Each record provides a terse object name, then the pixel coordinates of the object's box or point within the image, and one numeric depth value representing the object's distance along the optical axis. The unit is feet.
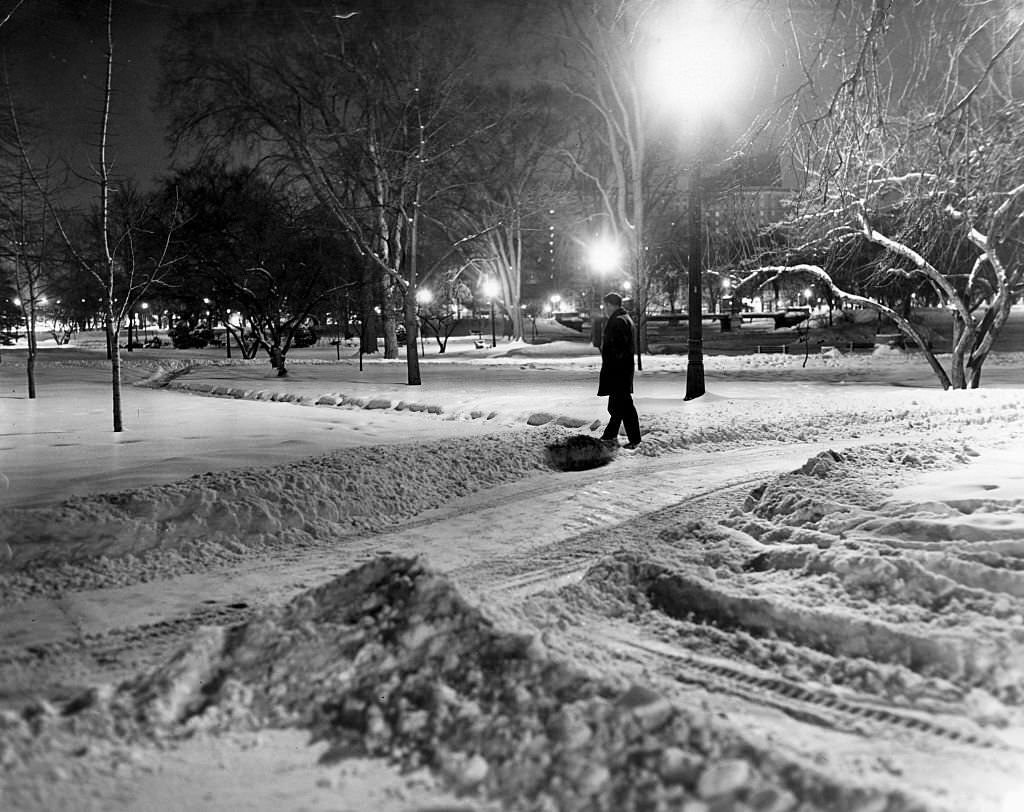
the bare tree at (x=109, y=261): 40.45
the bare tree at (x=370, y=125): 69.72
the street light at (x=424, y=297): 157.77
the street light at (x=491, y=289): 153.83
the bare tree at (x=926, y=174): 24.79
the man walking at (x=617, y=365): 36.37
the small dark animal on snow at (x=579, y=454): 35.17
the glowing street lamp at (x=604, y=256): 105.09
